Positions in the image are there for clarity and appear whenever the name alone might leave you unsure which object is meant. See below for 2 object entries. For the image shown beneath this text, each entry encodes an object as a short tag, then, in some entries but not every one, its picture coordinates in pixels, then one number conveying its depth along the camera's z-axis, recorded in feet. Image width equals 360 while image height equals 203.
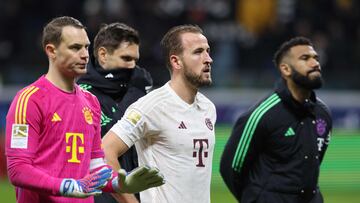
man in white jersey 39.55
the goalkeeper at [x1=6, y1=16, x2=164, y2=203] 33.55
